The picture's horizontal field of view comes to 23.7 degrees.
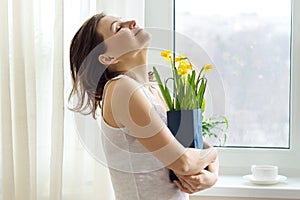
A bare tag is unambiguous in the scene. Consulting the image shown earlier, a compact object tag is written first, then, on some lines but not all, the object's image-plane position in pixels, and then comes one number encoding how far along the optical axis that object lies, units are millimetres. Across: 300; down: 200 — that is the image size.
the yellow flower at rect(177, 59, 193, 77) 2014
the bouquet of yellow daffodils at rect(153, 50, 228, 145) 1976
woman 1939
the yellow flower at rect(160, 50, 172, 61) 2059
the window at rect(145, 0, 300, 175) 2589
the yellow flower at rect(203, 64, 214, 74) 2065
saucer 2454
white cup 2462
